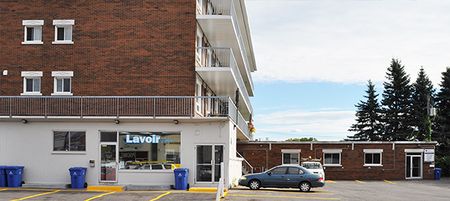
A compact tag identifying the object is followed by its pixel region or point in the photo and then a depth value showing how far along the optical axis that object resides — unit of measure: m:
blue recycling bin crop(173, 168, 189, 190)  27.59
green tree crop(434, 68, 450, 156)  63.81
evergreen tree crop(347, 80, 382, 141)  74.38
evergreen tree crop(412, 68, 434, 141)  68.38
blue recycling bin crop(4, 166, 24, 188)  28.27
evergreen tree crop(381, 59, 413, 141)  70.25
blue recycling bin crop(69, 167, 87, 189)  28.06
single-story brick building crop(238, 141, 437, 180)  49.94
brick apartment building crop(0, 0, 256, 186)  28.69
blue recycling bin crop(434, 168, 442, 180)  50.66
